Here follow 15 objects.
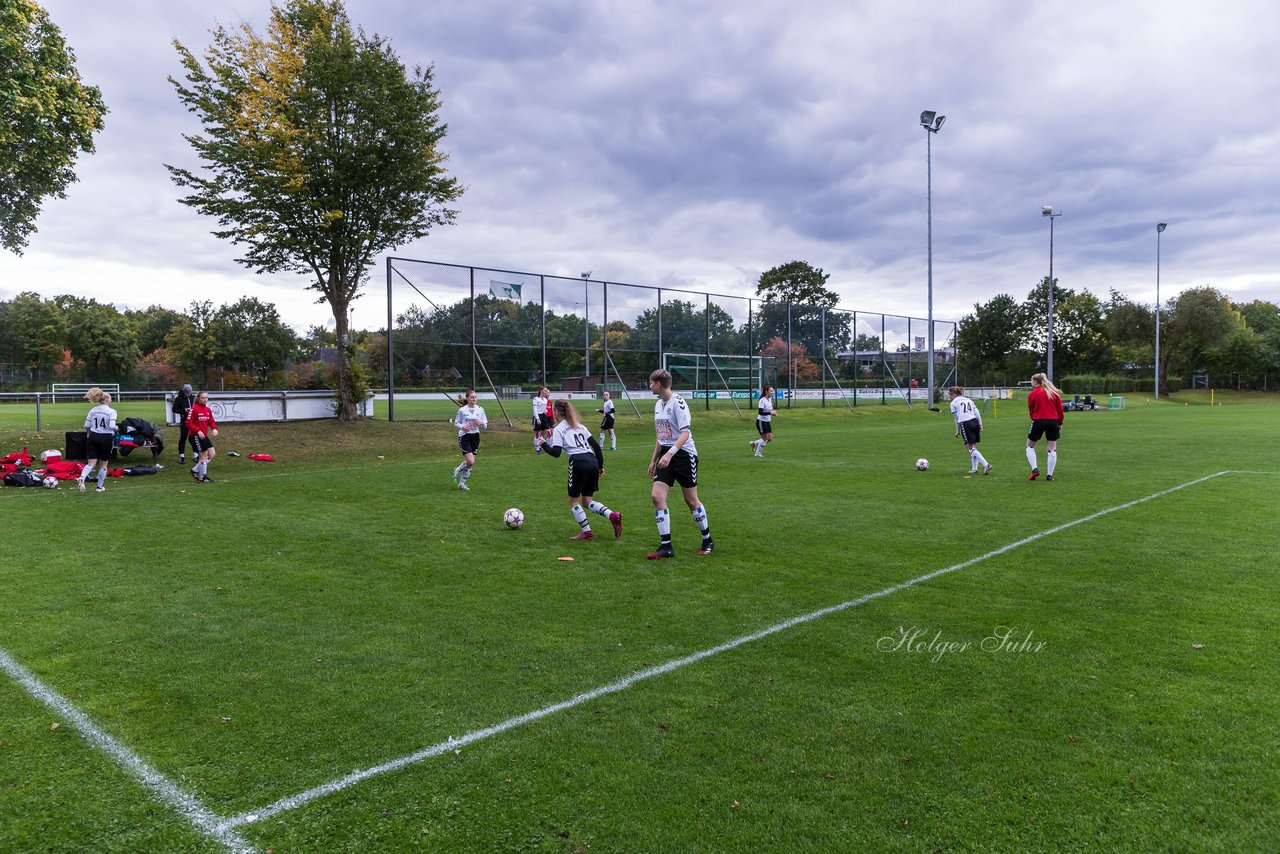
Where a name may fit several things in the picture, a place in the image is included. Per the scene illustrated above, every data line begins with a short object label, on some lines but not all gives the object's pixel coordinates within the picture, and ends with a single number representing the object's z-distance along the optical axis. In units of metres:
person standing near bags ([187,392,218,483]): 14.88
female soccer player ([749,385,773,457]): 19.27
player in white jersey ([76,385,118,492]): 12.70
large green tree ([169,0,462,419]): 21.97
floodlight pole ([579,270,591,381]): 31.59
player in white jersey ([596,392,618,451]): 22.16
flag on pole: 28.34
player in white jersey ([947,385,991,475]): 14.65
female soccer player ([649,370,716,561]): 7.86
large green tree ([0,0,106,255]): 15.13
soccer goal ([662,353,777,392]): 35.84
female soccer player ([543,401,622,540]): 8.92
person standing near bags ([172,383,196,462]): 18.08
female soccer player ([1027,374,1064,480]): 13.42
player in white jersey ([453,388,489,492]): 13.88
